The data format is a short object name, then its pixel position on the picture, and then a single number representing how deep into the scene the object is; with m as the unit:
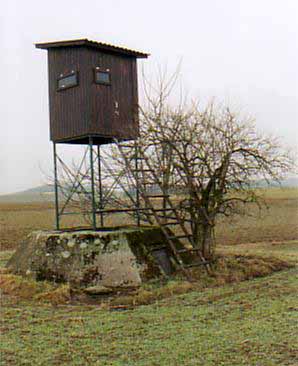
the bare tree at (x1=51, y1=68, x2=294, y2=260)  12.82
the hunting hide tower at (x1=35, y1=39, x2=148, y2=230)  12.54
